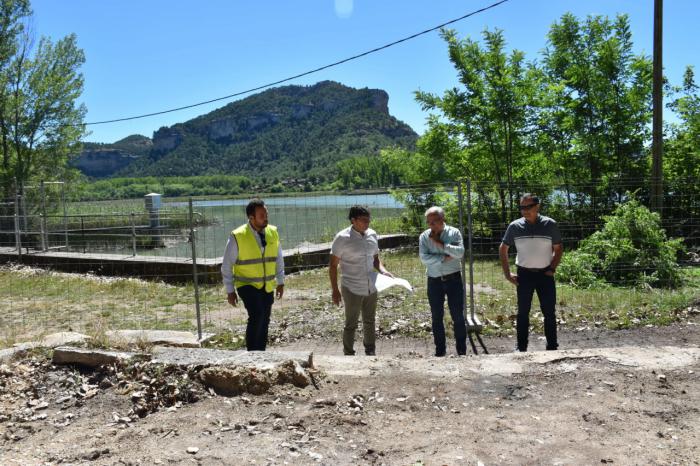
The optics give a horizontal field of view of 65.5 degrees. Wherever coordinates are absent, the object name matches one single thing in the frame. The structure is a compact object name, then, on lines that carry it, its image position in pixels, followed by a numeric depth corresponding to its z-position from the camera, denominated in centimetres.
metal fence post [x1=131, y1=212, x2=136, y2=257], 1424
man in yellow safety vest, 573
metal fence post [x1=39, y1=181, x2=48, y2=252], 1639
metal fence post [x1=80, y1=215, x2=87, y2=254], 1754
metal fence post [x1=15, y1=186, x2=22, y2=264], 1569
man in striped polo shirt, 590
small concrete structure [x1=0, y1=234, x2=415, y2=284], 1274
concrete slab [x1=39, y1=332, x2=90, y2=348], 570
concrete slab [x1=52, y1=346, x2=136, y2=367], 511
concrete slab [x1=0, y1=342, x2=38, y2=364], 549
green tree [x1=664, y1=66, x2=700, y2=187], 1481
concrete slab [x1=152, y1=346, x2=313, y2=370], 476
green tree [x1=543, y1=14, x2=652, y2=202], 1530
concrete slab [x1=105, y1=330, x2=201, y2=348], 628
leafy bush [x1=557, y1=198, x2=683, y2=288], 982
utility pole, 1153
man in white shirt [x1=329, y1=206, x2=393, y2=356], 591
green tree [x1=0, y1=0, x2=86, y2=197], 2383
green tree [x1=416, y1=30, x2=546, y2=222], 1662
